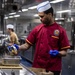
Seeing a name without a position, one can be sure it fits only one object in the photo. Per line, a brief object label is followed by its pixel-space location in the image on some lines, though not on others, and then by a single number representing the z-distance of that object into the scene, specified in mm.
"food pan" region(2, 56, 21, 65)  2408
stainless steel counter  2200
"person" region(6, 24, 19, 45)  6954
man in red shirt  2740
